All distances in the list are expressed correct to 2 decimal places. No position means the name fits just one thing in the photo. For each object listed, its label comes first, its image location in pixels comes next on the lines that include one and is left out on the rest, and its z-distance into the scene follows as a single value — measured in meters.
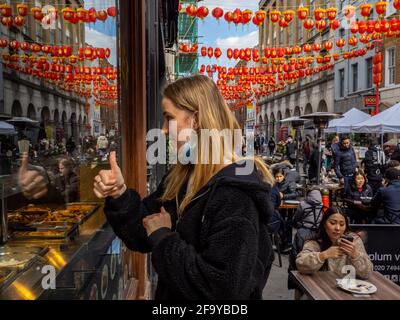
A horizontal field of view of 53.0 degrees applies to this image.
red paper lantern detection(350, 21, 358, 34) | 13.73
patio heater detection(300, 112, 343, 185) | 12.88
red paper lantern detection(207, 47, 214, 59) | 18.41
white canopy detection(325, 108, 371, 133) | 15.92
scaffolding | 25.10
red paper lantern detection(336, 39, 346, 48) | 15.63
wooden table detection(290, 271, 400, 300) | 3.26
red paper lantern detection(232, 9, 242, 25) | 13.59
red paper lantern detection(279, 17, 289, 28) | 13.89
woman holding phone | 3.70
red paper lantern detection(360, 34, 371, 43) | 15.40
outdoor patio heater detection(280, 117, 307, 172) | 21.29
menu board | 4.93
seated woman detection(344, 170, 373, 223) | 8.40
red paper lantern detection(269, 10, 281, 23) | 13.56
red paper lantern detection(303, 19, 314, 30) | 14.84
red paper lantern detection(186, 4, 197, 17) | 13.48
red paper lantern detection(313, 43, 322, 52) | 17.72
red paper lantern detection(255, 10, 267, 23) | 13.25
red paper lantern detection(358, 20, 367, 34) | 13.73
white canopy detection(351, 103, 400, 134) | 12.12
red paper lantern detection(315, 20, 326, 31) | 13.76
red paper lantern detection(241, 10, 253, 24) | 13.56
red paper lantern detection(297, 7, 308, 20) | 14.10
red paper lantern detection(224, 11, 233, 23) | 13.58
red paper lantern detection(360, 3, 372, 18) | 12.67
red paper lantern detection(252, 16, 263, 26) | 13.59
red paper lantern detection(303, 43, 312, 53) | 16.22
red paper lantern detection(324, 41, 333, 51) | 16.98
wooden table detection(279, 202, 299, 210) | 7.83
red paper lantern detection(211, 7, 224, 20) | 13.62
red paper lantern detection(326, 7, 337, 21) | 13.59
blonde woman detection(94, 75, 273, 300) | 1.33
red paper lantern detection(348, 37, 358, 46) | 15.48
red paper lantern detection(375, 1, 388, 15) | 12.52
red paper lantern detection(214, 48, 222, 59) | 18.45
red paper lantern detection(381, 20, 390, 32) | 13.64
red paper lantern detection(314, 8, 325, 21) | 13.79
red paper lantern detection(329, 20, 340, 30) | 13.18
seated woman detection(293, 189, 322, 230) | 6.31
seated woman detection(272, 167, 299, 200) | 8.48
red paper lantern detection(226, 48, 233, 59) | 18.11
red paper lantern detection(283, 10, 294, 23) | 13.82
